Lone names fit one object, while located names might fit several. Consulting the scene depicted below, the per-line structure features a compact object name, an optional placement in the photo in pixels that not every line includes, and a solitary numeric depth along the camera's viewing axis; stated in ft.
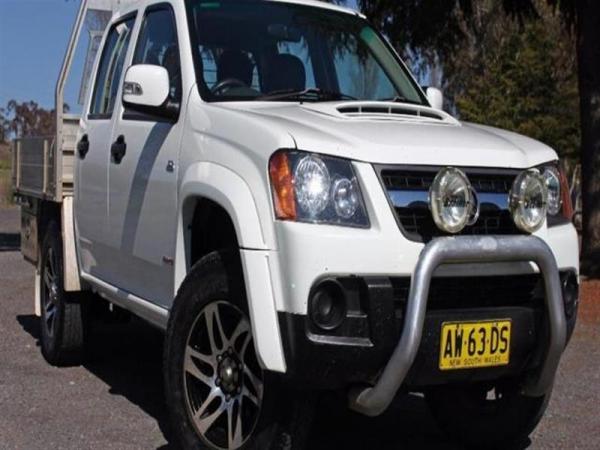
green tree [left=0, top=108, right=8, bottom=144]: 200.41
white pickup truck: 13.48
